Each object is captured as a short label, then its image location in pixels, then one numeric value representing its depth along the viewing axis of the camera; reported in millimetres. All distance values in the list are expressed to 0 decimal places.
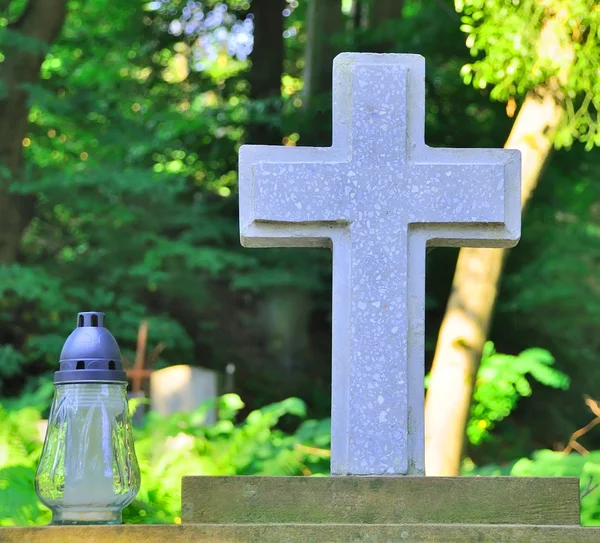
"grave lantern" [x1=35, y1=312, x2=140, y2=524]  5094
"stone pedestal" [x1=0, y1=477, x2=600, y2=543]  5246
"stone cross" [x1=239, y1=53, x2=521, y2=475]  5941
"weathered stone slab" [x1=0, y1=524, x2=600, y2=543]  4852
